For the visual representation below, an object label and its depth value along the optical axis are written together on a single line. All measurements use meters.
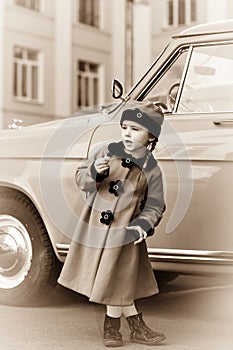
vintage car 5.08
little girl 4.55
